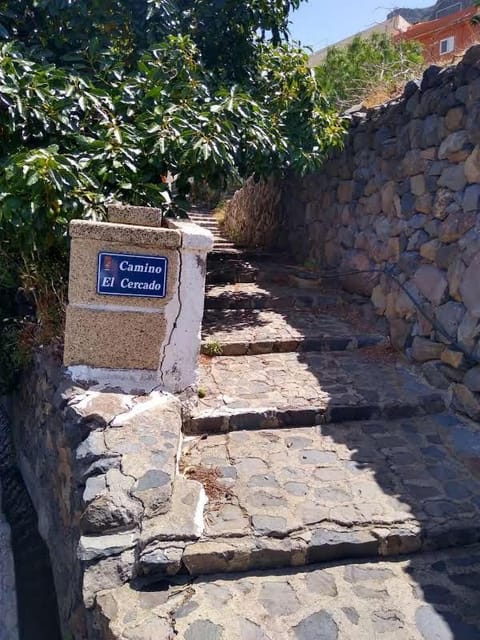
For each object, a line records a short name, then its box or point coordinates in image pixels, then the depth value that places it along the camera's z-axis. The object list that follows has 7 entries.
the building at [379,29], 14.91
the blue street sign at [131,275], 2.93
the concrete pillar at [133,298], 2.92
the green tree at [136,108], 3.19
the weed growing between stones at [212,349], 4.35
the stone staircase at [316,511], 2.05
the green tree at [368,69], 5.41
